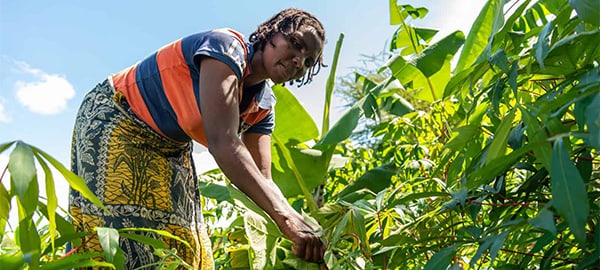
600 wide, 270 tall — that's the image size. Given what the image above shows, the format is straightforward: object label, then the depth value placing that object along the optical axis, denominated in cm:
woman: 126
